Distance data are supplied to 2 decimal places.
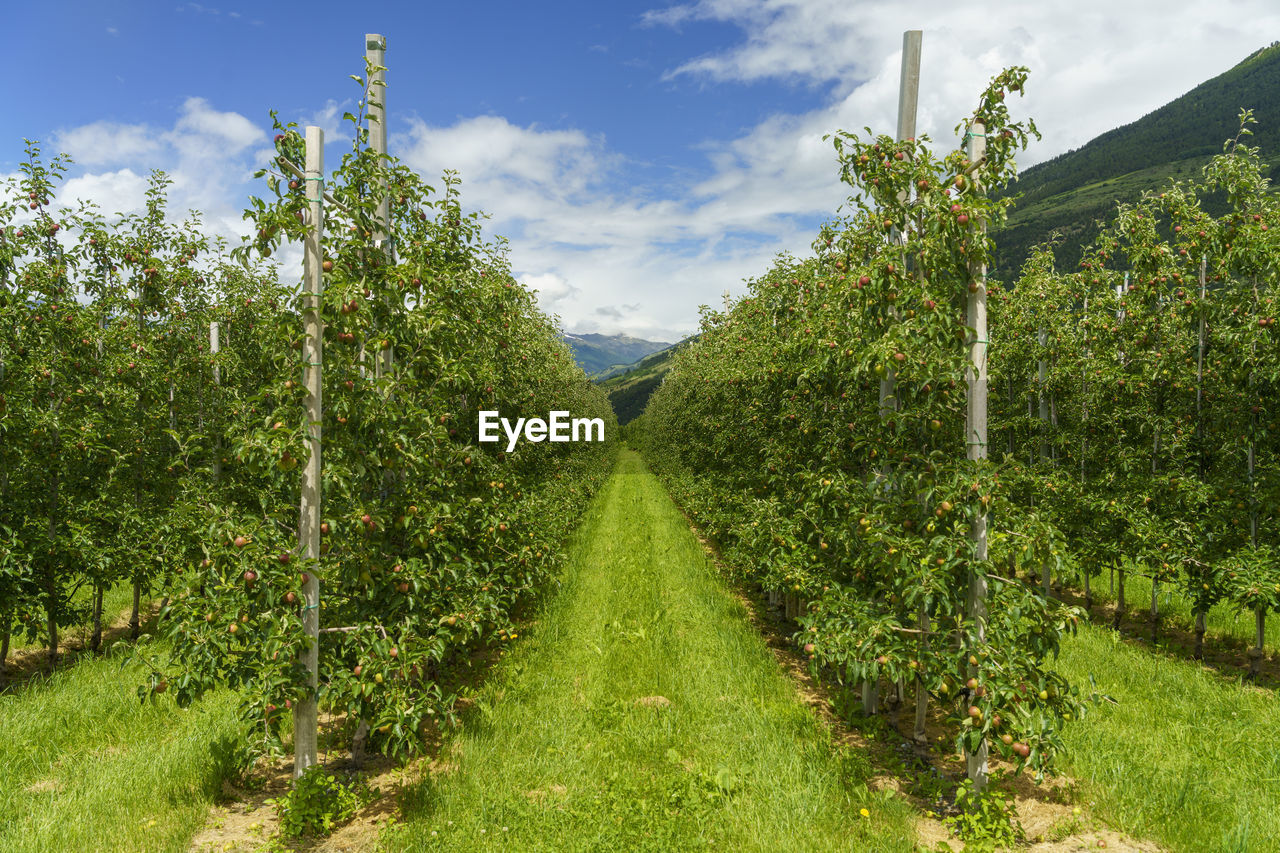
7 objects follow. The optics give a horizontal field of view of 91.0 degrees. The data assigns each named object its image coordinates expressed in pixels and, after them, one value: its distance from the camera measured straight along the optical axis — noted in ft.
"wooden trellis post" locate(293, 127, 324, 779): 14.93
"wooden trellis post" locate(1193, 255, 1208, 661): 27.30
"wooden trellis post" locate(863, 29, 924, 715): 18.78
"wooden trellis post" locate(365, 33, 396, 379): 18.06
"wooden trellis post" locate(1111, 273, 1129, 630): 32.07
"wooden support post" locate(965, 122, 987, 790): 15.51
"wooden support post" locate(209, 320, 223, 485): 30.54
